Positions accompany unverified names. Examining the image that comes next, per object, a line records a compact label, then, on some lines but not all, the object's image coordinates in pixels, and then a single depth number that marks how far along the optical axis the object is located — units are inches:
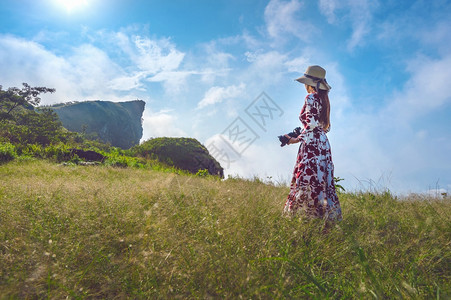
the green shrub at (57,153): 481.9
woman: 142.9
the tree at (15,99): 773.4
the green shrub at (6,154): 428.8
